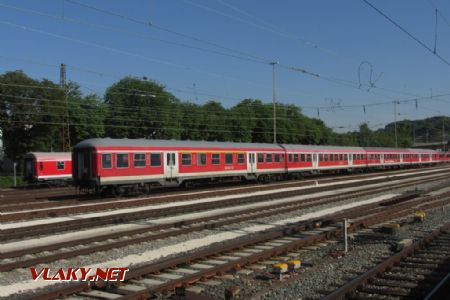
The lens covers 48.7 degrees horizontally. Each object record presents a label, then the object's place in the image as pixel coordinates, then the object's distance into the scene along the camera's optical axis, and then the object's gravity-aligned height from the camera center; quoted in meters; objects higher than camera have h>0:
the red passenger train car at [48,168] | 37.97 -0.67
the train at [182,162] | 24.50 -0.39
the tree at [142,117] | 59.88 +4.91
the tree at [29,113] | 48.81 +4.56
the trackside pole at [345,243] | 11.27 -2.06
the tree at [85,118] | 55.22 +4.62
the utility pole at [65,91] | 45.59 +6.51
